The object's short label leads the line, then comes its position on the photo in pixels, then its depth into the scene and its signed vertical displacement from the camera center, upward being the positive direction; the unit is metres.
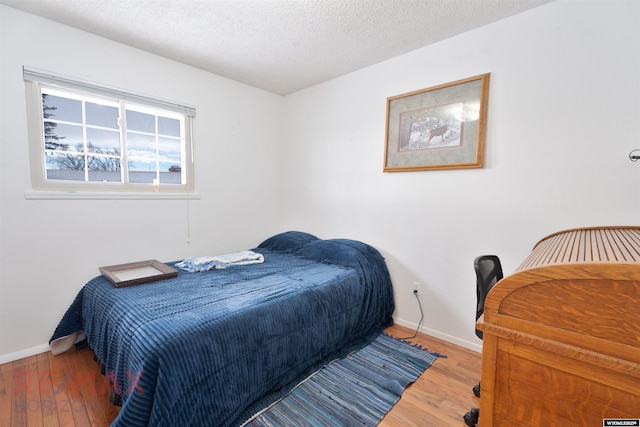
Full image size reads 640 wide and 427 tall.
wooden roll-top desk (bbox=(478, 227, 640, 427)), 0.58 -0.34
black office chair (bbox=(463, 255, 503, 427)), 1.50 -0.53
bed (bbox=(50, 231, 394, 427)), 1.26 -0.82
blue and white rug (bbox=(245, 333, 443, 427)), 1.53 -1.26
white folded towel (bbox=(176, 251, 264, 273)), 2.40 -0.66
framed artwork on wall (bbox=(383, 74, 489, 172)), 2.16 +0.56
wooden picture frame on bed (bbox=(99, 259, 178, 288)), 1.96 -0.66
